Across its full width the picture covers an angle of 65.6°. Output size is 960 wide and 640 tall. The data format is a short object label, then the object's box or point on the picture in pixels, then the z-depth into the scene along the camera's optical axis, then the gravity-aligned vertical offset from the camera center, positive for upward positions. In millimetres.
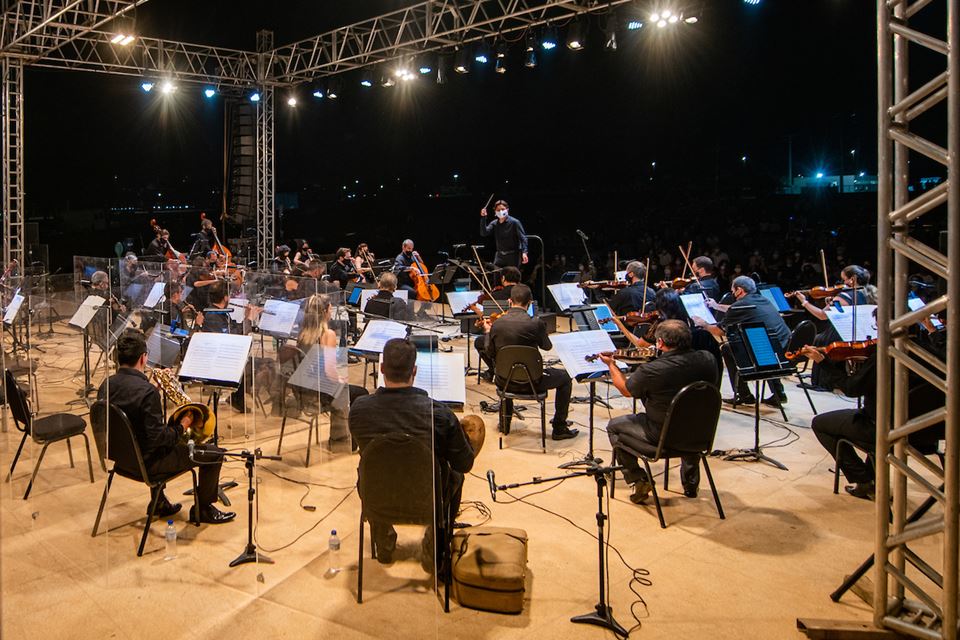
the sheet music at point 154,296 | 8336 +125
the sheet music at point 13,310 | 7672 -28
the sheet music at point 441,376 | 3822 -382
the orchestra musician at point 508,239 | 12352 +1166
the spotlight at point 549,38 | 11750 +4280
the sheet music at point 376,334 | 5764 -214
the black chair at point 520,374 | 6570 -588
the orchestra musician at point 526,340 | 6816 -289
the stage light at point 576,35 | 11297 +4164
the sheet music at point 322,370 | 5219 -451
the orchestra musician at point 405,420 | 3666 -564
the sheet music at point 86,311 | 7936 -38
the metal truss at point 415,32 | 11727 +5039
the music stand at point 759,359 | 6664 -456
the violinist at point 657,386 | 5105 -537
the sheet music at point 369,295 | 9688 +182
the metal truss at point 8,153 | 14211 +2980
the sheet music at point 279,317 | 6238 -78
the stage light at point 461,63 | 13203 +4361
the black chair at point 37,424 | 5426 -894
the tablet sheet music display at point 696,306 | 7719 +28
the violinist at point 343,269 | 14664 +793
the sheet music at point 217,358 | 5867 -397
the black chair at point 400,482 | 3635 -864
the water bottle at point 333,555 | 4180 -1399
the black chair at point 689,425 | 4910 -784
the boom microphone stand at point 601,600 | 3545 -1487
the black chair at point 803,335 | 8180 -287
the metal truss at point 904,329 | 3299 -92
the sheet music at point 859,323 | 6719 -126
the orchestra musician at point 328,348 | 4948 -302
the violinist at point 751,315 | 7691 -63
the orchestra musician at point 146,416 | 4500 -662
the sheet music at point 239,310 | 6734 -20
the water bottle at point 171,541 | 4621 -1455
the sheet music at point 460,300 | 9477 +107
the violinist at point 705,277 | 8875 +382
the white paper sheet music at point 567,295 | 9539 +178
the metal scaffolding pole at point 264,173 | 16469 +3036
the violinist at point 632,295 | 8648 +160
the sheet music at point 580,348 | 6102 -327
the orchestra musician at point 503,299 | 8342 +129
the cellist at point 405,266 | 13828 +794
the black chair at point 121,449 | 4445 -868
